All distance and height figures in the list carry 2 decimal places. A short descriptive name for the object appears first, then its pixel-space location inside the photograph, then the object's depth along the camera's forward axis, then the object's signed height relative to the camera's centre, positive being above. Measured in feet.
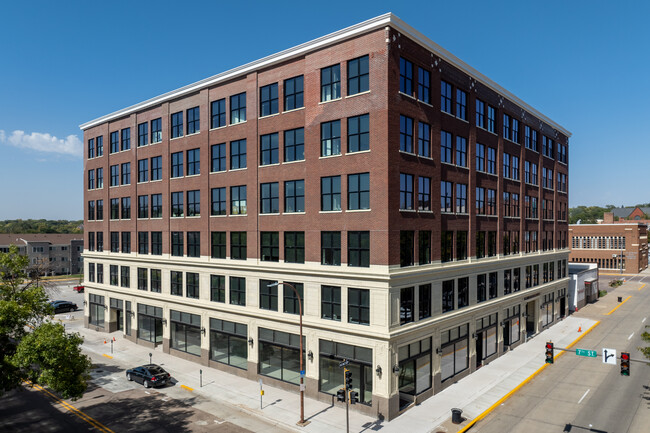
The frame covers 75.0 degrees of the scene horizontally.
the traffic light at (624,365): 75.01 -26.03
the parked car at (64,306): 208.54 -43.34
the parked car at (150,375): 101.71 -38.10
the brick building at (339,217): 87.35 +0.42
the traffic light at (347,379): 74.49 -28.25
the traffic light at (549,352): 82.28 -25.91
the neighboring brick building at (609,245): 336.90 -21.32
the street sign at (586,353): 82.58 -26.23
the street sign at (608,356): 75.92 -24.87
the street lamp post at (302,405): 80.47 -35.61
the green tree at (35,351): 68.39 -21.86
